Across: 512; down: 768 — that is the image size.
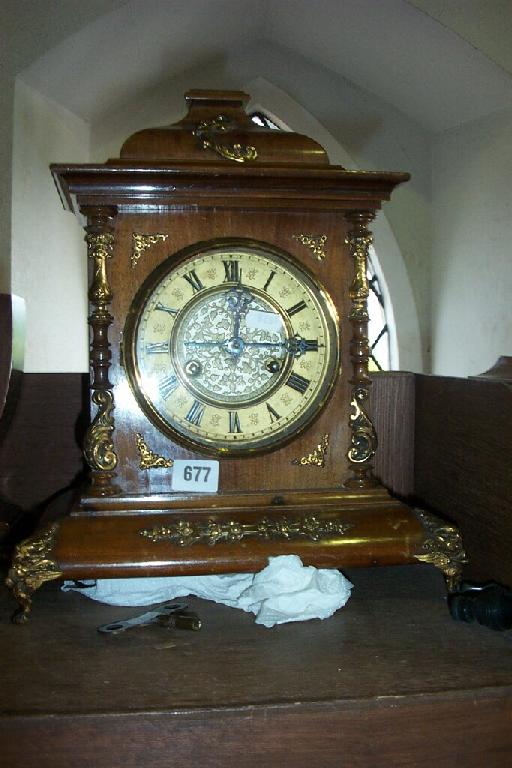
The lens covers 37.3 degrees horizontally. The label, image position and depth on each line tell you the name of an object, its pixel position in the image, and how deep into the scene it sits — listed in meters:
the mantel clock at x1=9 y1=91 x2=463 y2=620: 0.96
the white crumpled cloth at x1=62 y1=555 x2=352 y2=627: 0.91
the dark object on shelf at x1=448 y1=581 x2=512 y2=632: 0.86
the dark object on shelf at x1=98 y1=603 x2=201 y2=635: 0.89
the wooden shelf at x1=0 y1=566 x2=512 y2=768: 0.70
